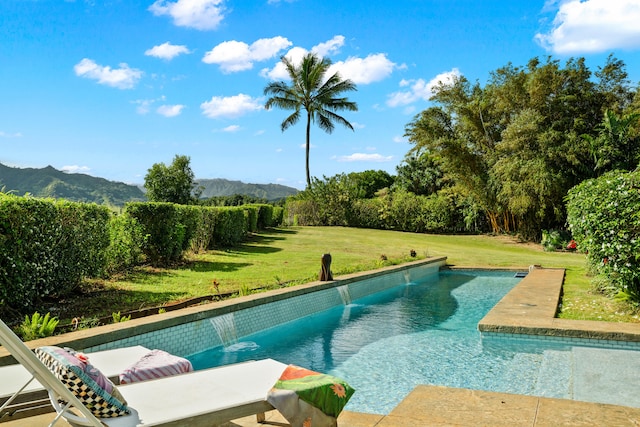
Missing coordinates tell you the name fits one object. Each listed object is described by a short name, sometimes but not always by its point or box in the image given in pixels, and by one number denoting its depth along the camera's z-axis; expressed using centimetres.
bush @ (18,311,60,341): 520
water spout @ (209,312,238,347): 710
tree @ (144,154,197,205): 4378
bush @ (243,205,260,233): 2302
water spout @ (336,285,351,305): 1049
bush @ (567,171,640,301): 672
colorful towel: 296
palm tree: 3441
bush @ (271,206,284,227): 2786
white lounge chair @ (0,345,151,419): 304
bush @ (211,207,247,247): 1700
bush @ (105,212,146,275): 1066
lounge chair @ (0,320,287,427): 211
